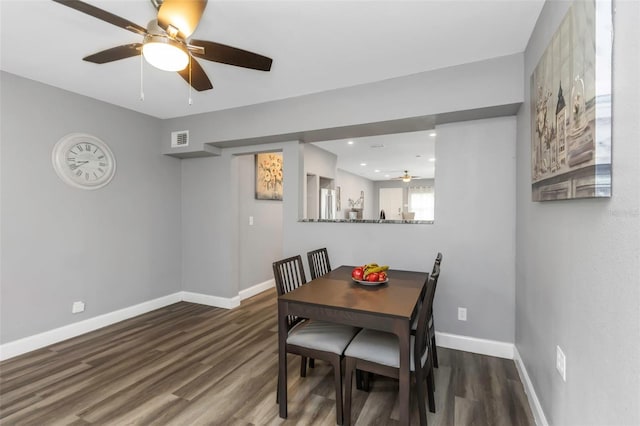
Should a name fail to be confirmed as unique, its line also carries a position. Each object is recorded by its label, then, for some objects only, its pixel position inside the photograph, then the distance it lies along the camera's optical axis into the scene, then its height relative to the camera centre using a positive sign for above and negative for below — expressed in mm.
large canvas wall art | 998 +428
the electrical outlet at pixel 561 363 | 1390 -724
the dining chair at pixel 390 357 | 1653 -836
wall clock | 3000 +523
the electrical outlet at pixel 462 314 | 2762 -946
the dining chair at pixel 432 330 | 1798 -857
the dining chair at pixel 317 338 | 1800 -821
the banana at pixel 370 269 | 2222 -439
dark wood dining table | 1595 -555
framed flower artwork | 4633 +564
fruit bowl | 2178 -520
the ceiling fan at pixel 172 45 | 1503 +983
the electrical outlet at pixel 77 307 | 3104 -1018
